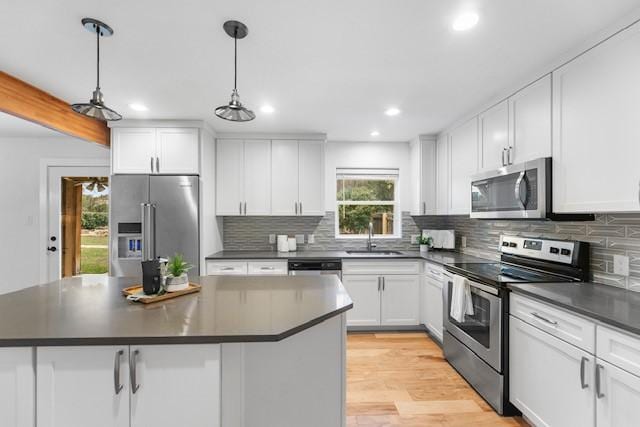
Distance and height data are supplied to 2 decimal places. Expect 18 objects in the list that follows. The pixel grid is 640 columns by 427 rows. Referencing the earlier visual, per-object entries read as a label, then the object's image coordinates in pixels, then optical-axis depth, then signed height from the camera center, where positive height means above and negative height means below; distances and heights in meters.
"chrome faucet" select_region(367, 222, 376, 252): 4.21 -0.37
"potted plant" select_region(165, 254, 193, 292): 1.80 -0.35
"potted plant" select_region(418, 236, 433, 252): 4.06 -0.35
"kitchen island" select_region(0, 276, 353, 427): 1.19 -0.58
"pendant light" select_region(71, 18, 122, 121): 1.70 +0.63
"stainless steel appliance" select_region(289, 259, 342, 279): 3.59 -0.58
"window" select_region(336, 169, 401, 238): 4.41 +0.18
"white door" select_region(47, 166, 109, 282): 4.17 +0.03
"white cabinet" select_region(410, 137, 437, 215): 4.00 +0.50
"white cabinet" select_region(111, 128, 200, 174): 3.42 +0.70
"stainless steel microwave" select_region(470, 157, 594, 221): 2.12 +0.17
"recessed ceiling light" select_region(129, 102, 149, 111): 2.95 +1.04
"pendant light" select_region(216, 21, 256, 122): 1.72 +0.61
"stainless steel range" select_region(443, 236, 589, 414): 2.16 -0.60
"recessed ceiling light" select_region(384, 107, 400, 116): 3.09 +1.04
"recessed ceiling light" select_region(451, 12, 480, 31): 1.63 +1.03
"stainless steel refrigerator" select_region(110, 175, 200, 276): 3.32 -0.03
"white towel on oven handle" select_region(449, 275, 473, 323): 2.53 -0.68
